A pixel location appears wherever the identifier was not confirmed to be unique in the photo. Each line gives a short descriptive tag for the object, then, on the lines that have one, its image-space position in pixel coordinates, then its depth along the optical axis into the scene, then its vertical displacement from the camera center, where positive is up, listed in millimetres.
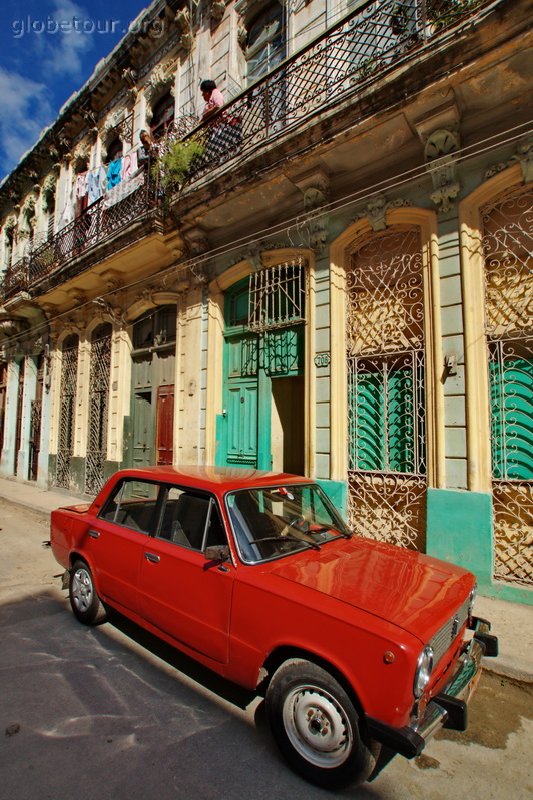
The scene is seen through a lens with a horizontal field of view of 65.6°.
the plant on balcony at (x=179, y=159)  8352 +5533
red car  2125 -1083
